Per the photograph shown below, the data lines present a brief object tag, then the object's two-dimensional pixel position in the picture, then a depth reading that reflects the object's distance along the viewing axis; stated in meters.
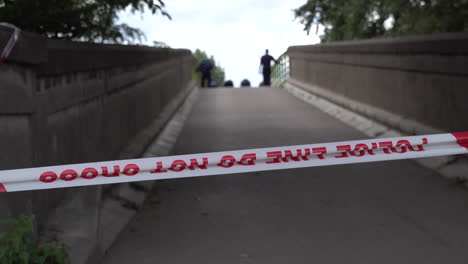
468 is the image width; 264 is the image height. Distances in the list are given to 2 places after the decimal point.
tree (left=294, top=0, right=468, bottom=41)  19.48
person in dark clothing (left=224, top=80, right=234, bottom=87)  56.05
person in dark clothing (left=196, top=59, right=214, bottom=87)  35.34
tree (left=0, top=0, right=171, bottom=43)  8.62
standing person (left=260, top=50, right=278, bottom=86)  31.67
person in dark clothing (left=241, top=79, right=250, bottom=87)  59.69
